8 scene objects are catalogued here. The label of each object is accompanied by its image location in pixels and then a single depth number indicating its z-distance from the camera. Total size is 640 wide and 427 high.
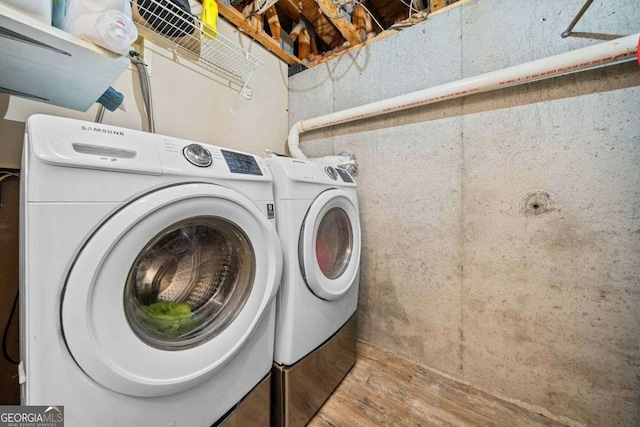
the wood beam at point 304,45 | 1.70
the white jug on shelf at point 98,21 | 0.56
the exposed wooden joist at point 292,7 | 1.50
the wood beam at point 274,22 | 1.55
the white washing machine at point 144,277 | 0.42
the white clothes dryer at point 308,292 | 0.84
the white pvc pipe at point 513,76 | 0.79
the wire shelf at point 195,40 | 1.01
